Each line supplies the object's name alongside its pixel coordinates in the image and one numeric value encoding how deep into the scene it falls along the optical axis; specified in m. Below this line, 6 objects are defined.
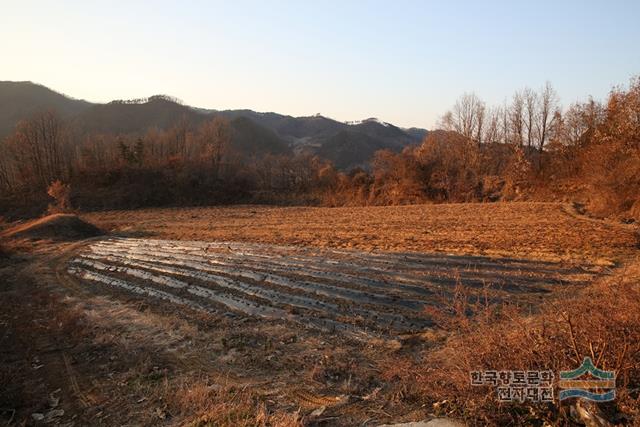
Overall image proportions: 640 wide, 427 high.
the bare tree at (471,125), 45.28
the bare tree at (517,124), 41.47
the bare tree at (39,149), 50.88
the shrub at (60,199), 36.80
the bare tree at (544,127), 39.69
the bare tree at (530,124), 40.81
